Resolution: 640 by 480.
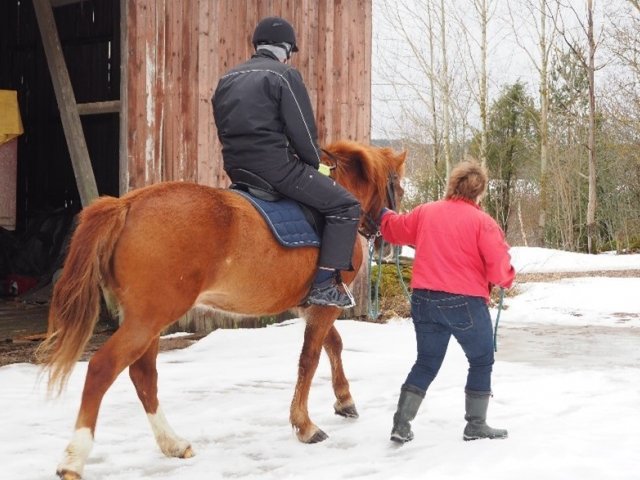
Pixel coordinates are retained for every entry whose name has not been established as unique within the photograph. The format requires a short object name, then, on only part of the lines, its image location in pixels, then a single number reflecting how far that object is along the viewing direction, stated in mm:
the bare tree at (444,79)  31594
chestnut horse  3703
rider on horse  4262
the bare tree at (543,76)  31094
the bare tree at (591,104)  25750
